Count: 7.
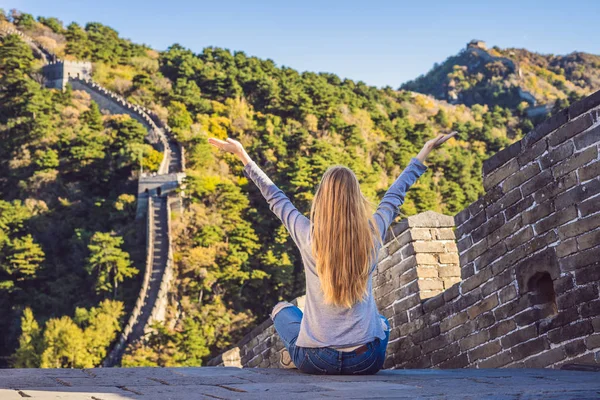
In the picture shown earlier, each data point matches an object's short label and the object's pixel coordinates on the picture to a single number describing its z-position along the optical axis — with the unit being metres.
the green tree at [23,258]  47.91
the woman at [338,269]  3.32
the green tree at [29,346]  37.72
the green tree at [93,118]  56.16
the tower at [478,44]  116.31
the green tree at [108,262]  43.25
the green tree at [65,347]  36.59
